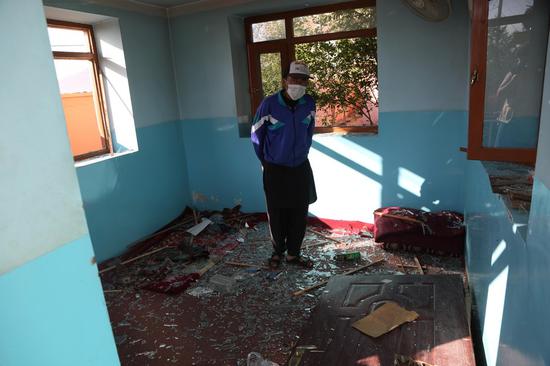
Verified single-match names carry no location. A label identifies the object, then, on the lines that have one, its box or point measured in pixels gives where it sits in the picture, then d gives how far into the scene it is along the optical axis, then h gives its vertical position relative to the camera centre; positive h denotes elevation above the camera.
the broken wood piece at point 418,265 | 3.52 -1.63
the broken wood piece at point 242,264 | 3.85 -1.64
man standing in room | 3.27 -0.53
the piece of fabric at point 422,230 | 3.70 -1.39
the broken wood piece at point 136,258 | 3.96 -1.63
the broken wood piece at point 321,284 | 3.30 -1.63
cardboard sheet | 2.09 -1.25
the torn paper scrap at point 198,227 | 4.65 -1.53
